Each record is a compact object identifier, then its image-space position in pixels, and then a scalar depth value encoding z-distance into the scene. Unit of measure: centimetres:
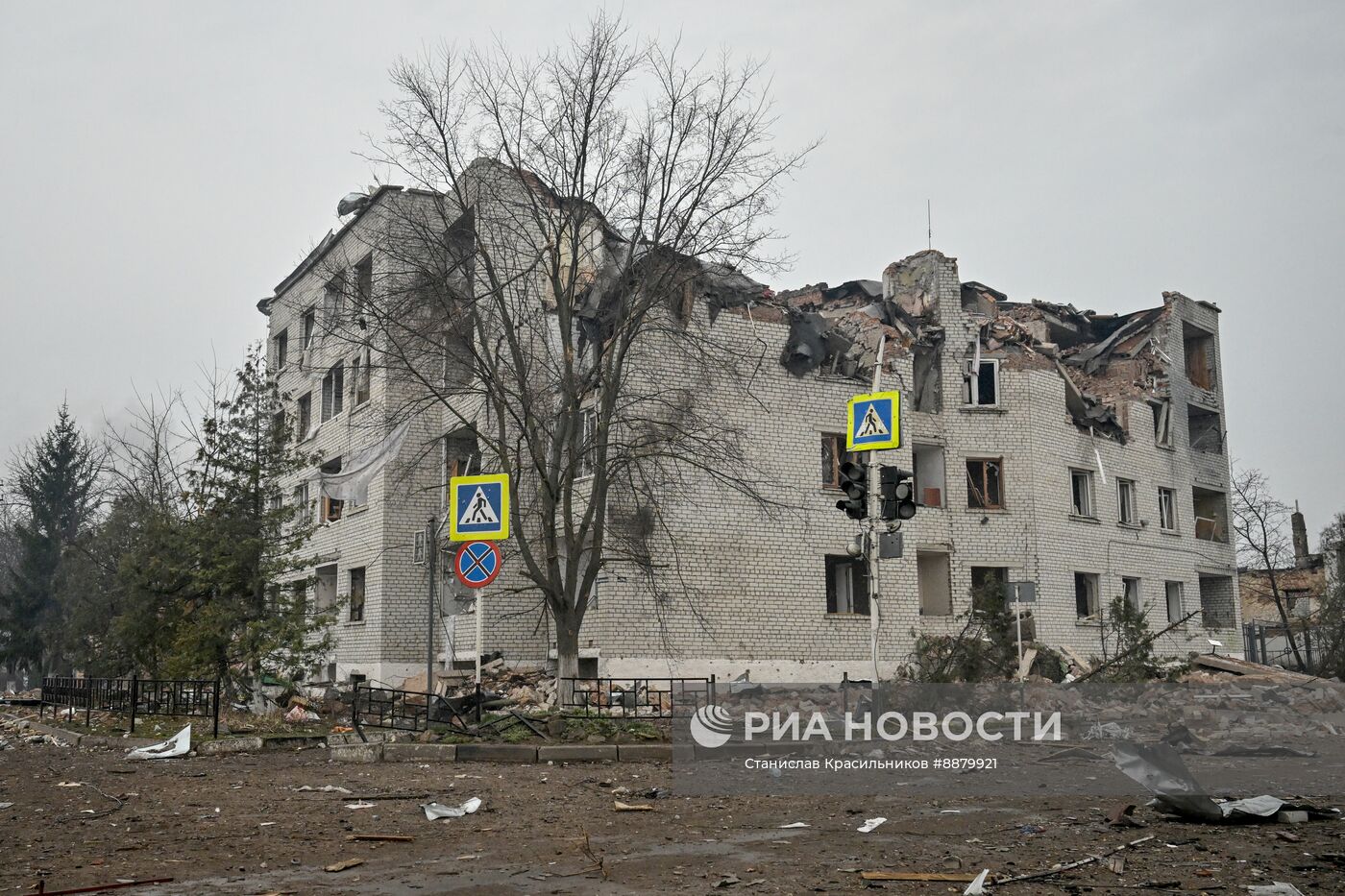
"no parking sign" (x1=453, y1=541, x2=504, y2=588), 1520
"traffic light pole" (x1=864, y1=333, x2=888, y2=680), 1944
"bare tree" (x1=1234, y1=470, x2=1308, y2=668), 3678
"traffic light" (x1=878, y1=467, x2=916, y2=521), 1557
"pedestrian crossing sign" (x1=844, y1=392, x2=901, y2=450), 1905
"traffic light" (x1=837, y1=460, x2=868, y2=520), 1547
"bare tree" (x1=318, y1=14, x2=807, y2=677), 1992
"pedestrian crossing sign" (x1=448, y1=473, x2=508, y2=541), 1556
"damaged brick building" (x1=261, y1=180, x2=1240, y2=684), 2662
